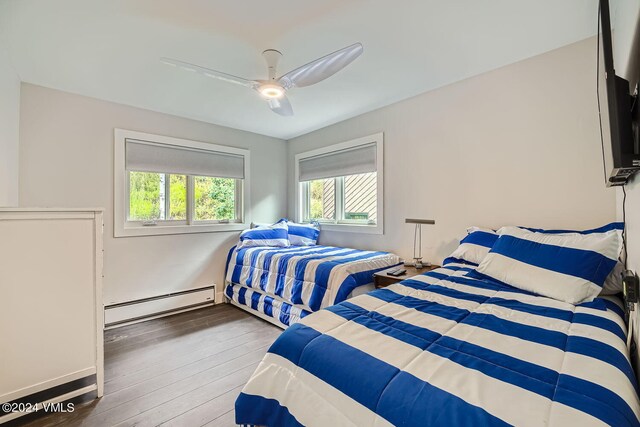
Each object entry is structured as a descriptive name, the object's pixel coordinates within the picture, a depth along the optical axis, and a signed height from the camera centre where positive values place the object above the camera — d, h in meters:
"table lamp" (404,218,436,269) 2.61 -0.35
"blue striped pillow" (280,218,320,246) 3.76 -0.28
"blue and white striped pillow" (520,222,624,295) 1.44 -0.36
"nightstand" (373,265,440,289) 2.24 -0.51
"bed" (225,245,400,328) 2.36 -0.60
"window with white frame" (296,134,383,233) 3.25 +0.37
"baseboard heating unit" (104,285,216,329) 2.86 -1.02
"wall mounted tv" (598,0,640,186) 0.95 +0.32
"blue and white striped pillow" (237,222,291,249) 3.53 -0.30
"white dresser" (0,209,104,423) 1.55 -0.53
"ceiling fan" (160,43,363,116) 1.67 +0.92
